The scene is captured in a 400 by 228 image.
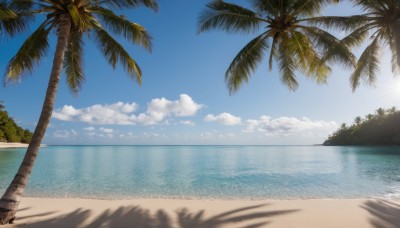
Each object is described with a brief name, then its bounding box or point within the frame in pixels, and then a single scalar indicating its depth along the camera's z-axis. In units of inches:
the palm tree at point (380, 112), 2630.9
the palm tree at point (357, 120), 3142.7
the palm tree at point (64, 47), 217.8
